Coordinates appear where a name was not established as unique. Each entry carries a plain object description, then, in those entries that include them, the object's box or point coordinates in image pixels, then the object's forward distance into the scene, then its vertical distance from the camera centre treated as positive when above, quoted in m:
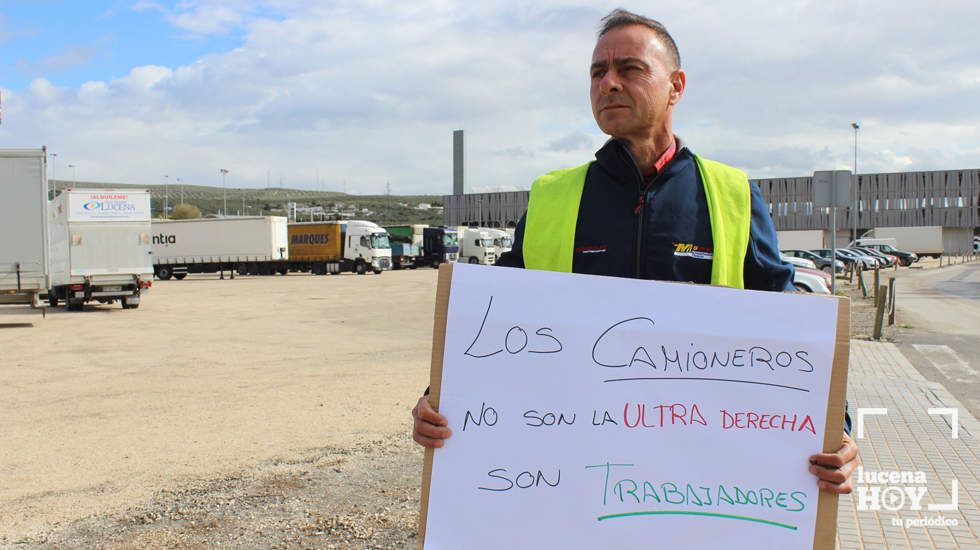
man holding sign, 2.35 +0.08
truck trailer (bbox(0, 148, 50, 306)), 18.73 +0.03
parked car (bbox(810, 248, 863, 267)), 46.66 -1.16
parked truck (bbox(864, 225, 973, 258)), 77.31 -0.15
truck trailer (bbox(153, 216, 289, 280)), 50.19 -0.86
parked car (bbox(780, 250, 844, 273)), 45.06 -1.26
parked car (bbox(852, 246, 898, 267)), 55.22 -1.41
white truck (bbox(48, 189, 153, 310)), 23.64 -0.46
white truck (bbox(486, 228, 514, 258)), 63.41 -0.53
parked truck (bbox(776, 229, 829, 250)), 68.12 -0.30
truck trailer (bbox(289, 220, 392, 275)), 52.34 -1.02
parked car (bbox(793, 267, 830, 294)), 18.75 -1.01
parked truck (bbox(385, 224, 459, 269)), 60.47 -0.83
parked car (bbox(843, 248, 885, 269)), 50.75 -1.36
